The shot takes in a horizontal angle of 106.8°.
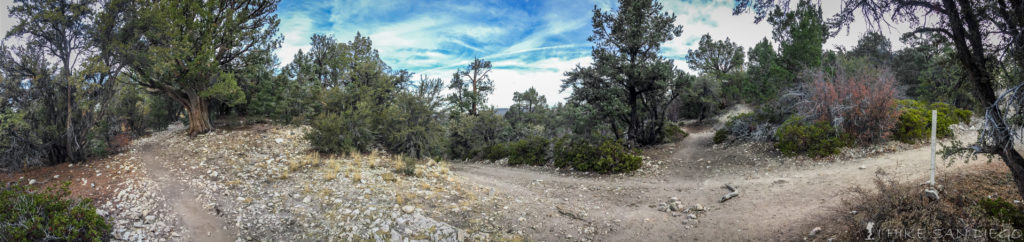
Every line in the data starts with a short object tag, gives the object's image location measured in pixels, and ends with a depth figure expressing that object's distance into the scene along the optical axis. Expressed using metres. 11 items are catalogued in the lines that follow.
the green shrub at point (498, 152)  17.96
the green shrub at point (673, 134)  17.32
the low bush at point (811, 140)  10.52
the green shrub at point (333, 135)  11.65
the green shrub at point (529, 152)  15.26
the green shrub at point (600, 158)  11.94
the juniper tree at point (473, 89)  25.23
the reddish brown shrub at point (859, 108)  10.95
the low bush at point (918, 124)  11.05
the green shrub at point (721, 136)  14.95
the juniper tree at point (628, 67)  13.75
